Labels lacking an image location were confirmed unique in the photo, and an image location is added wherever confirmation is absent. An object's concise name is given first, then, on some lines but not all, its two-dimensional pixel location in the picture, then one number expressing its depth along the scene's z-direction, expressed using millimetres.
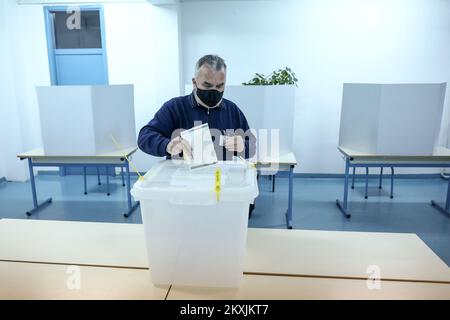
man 1353
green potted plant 3346
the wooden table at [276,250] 1054
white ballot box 835
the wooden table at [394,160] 3010
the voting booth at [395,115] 2818
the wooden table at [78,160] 3101
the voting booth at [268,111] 3127
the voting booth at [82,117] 2875
